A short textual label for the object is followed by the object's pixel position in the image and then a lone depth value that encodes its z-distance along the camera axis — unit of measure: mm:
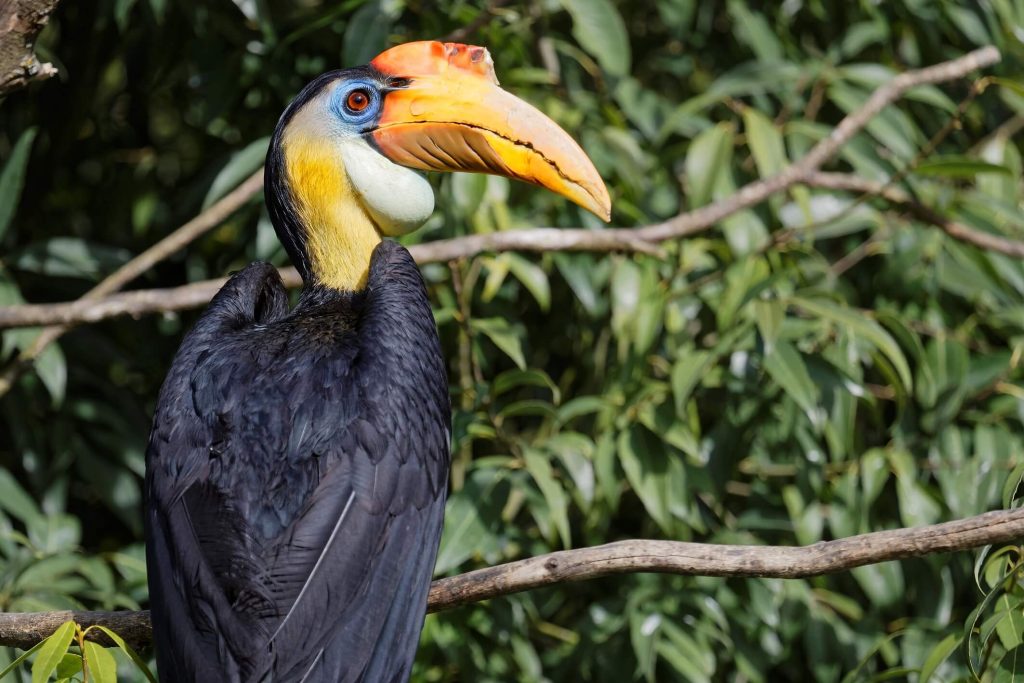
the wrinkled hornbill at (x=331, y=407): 5047
